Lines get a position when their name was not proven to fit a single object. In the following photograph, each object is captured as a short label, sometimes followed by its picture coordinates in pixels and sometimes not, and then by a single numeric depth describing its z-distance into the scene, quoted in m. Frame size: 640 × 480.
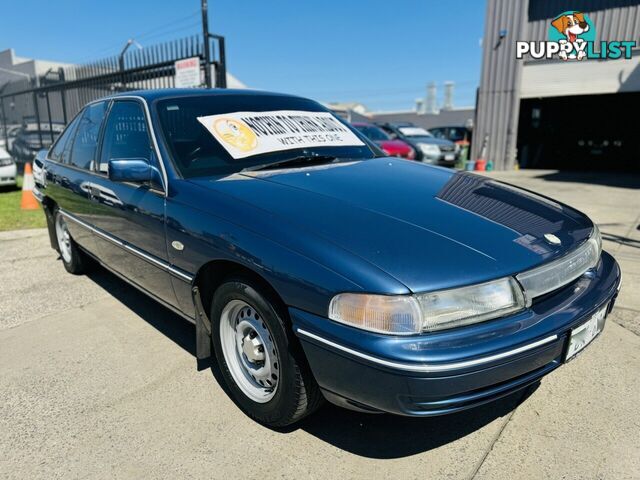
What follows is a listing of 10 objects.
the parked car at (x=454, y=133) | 20.95
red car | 12.38
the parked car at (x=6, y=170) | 9.62
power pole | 7.89
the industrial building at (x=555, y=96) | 13.48
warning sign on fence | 8.12
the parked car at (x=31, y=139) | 13.49
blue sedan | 1.76
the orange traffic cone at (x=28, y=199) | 8.20
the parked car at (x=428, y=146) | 13.60
